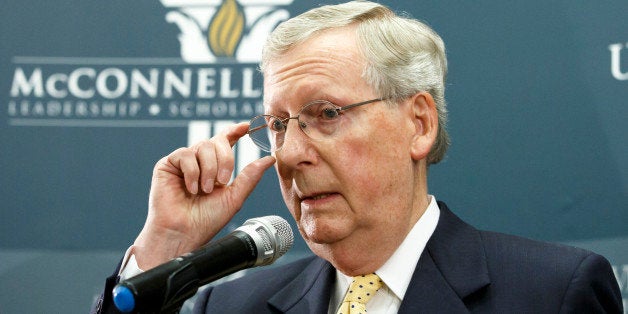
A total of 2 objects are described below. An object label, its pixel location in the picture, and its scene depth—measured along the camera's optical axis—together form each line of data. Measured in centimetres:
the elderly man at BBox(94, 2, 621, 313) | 307
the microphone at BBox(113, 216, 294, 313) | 286
